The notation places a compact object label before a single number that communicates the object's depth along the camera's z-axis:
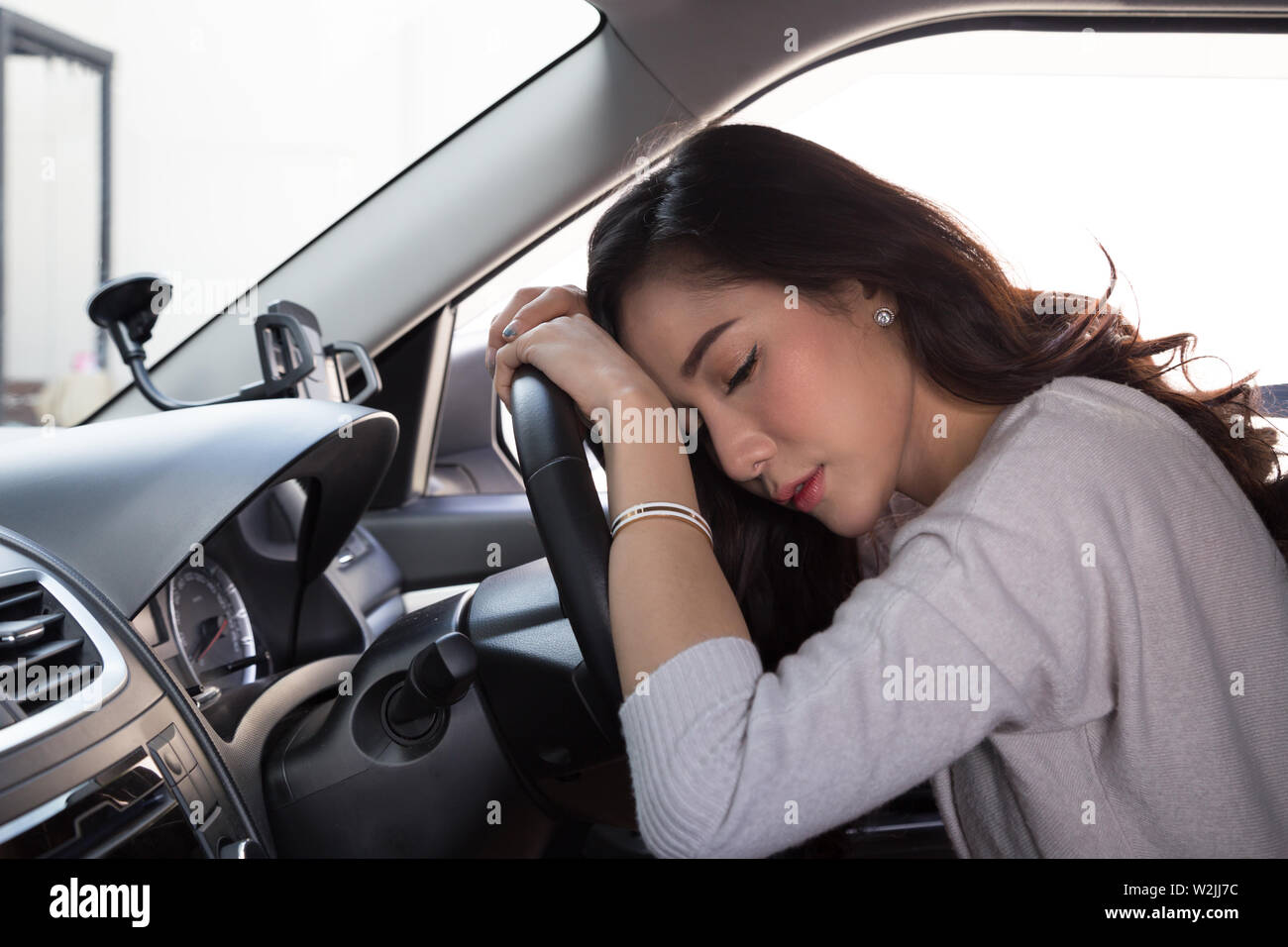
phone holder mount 1.22
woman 0.66
